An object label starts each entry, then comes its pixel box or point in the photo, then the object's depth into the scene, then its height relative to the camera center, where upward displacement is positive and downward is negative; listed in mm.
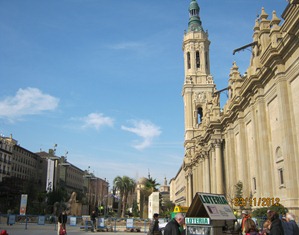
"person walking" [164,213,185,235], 8180 -390
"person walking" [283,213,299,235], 9805 -495
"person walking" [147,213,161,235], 12738 -672
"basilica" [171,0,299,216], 23016 +7437
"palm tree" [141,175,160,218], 62700 +3827
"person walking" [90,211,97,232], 30364 -965
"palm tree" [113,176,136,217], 76250 +5162
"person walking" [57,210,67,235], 18116 -528
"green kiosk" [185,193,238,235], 10642 -223
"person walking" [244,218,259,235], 11155 -587
